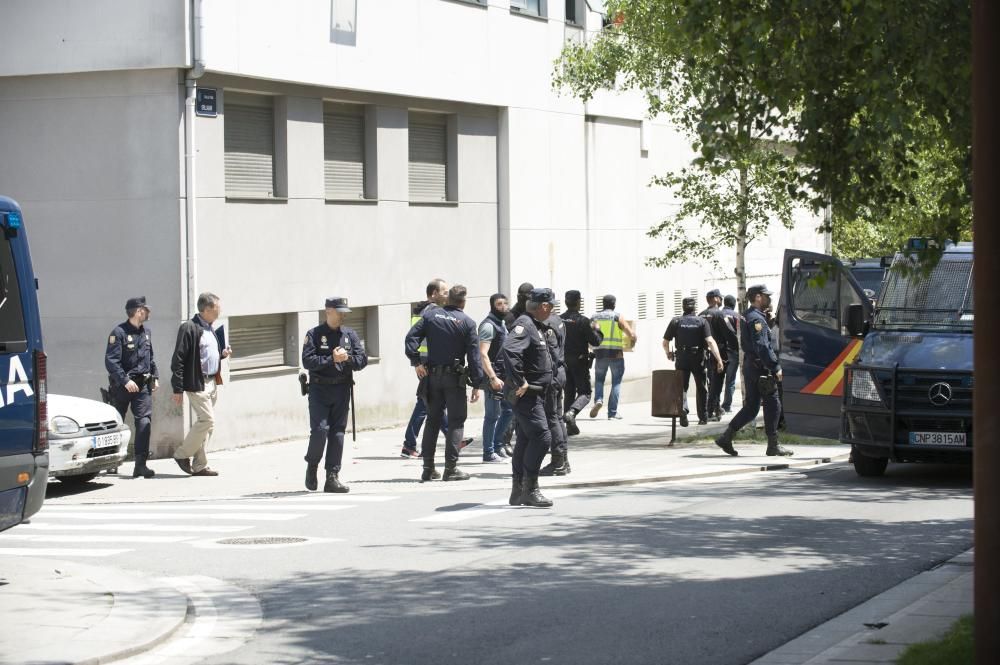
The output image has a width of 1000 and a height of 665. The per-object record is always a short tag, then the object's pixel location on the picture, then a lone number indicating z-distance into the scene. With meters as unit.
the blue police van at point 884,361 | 14.61
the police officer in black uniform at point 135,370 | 16.92
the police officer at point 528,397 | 13.30
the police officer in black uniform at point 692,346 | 22.27
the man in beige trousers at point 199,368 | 16.66
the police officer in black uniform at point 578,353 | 20.42
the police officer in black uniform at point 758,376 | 18.03
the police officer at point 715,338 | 23.34
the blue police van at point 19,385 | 9.59
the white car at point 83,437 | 15.28
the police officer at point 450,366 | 15.75
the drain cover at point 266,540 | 11.99
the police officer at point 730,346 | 24.06
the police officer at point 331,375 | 14.83
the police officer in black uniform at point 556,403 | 15.28
